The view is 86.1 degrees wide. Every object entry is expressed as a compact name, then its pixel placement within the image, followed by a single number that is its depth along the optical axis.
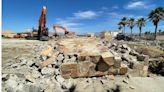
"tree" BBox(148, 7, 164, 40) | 17.26
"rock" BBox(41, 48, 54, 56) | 4.10
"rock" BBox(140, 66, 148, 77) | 3.79
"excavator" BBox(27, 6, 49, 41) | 11.43
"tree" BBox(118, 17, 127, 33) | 28.09
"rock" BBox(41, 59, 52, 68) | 3.26
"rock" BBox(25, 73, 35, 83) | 2.65
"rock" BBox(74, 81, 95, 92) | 2.97
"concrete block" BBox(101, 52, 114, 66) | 3.26
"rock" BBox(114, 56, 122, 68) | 3.35
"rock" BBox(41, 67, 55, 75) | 3.03
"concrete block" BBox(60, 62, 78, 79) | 3.22
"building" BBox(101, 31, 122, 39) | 20.42
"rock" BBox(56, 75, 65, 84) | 2.99
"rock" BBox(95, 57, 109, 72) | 3.32
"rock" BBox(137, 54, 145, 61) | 4.15
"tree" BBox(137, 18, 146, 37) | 23.62
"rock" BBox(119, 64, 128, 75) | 3.45
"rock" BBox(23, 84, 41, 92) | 2.46
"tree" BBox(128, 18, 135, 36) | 26.15
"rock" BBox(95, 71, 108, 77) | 3.34
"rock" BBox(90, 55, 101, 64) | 3.29
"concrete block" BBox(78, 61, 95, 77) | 3.30
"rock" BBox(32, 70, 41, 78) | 2.88
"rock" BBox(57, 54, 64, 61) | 3.61
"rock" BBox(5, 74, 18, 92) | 2.35
